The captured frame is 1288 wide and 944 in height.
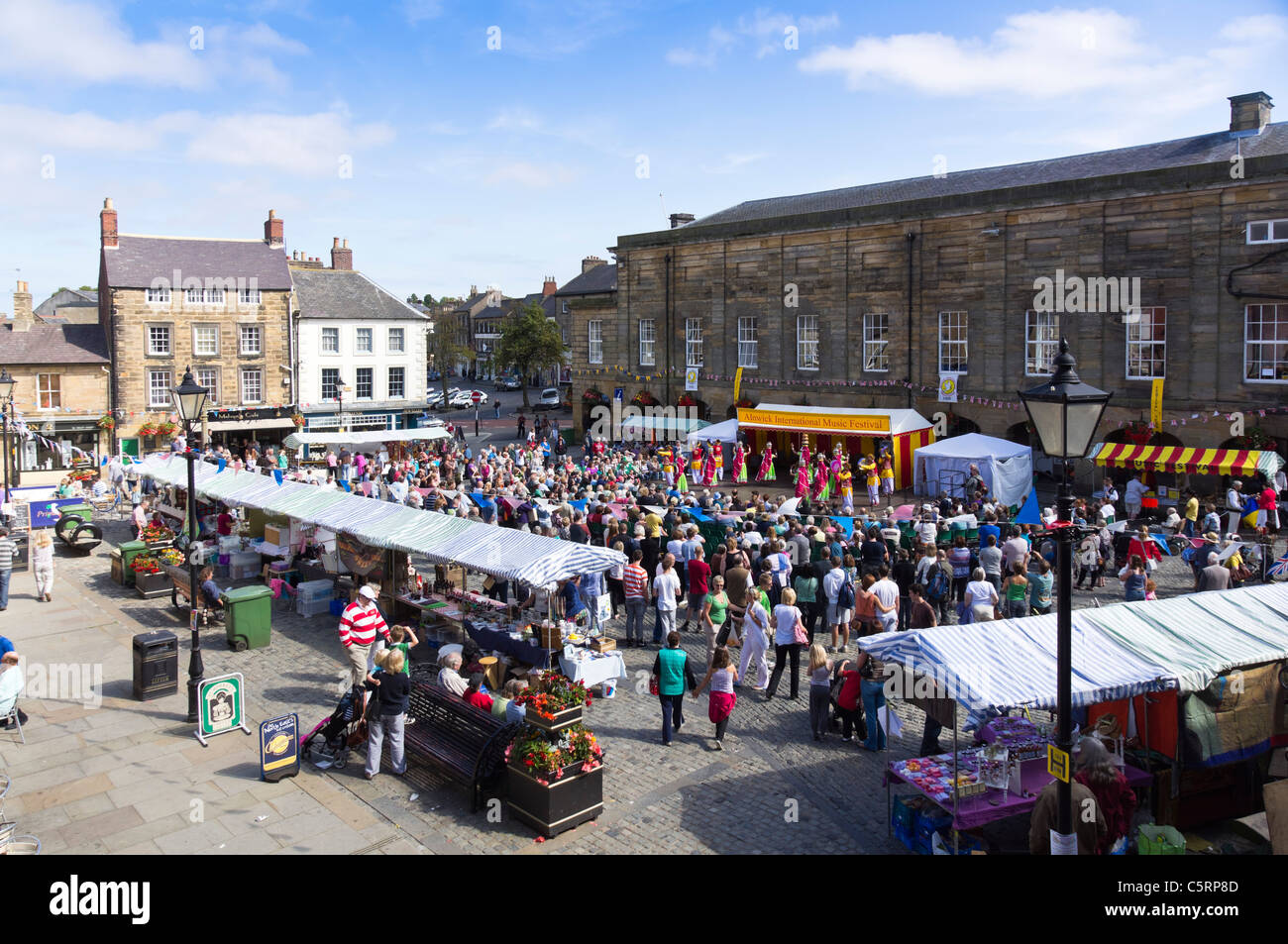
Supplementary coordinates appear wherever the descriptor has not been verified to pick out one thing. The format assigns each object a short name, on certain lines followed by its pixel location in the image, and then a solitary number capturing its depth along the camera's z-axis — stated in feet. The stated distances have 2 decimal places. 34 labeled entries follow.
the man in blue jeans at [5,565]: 60.90
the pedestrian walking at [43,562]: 63.67
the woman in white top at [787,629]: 44.47
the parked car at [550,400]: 234.17
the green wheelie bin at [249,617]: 52.13
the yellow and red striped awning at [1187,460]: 81.82
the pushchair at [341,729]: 38.50
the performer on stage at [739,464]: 111.34
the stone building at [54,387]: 132.36
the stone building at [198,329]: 140.67
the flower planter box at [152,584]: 65.57
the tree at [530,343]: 220.64
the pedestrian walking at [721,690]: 39.22
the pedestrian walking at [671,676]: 39.29
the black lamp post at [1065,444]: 22.65
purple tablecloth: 29.35
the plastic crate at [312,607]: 60.39
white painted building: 157.38
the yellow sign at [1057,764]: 22.91
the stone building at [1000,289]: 89.61
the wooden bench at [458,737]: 34.47
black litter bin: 45.16
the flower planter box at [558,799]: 32.07
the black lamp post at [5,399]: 97.42
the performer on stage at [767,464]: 110.01
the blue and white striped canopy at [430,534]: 46.80
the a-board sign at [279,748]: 35.95
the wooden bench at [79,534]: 81.30
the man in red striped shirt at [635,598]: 51.78
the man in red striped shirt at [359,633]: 42.70
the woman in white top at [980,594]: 46.19
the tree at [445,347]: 256.25
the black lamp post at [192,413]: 45.13
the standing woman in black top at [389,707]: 36.24
